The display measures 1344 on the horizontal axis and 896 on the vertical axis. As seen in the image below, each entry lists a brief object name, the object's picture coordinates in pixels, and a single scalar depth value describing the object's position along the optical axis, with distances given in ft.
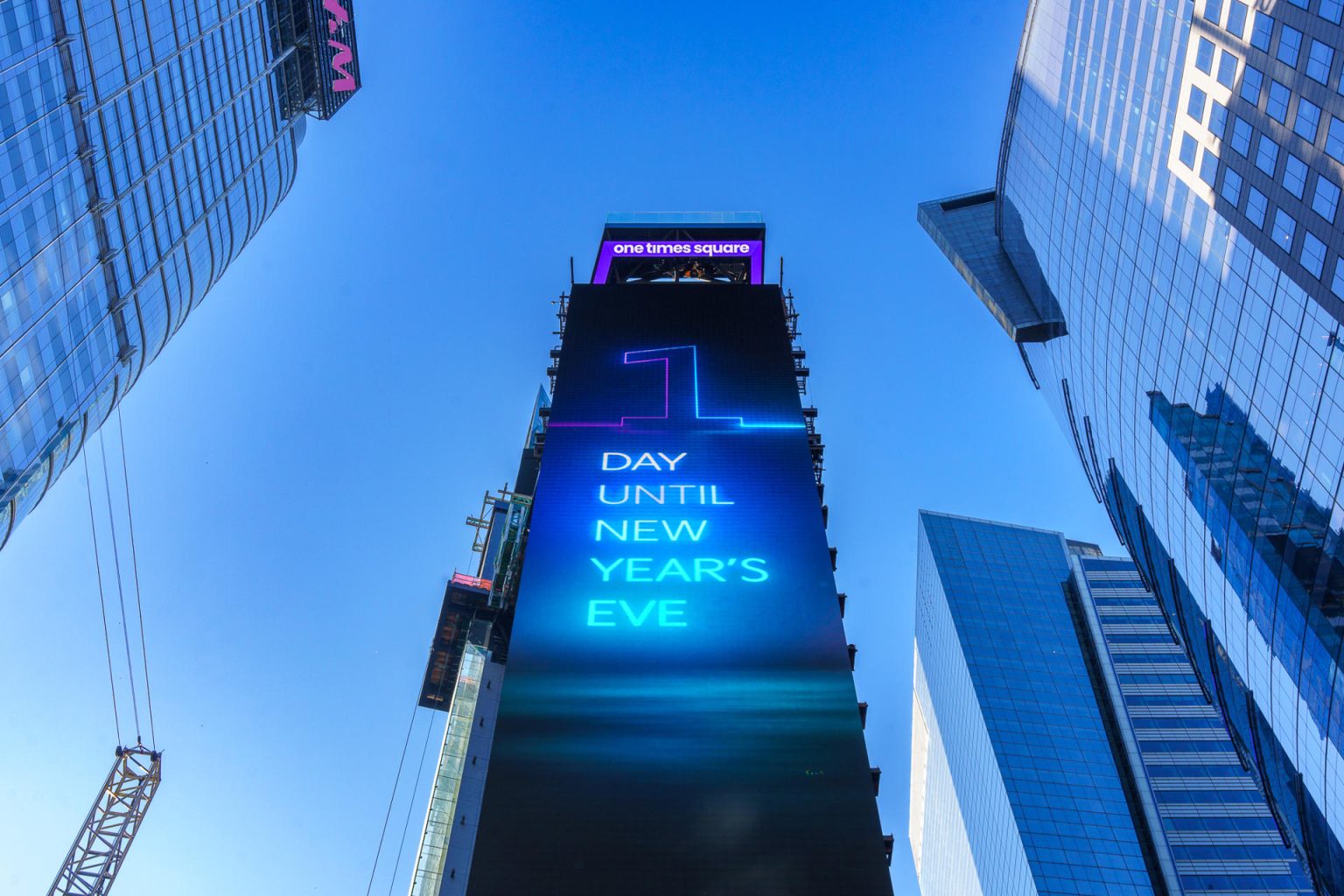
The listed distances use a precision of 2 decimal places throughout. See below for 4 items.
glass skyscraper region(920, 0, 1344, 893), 171.83
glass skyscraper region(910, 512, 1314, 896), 376.48
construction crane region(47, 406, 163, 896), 207.00
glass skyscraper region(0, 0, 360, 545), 183.62
